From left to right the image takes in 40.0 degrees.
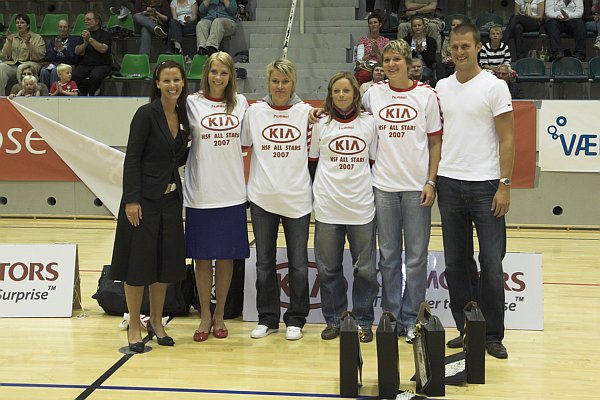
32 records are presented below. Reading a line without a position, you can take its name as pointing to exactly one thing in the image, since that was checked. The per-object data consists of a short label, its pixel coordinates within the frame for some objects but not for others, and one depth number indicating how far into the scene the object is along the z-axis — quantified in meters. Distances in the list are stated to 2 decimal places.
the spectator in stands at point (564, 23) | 11.21
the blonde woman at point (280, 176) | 4.84
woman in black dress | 4.64
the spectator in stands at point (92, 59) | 11.29
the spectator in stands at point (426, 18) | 11.20
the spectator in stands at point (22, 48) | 11.52
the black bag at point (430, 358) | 3.92
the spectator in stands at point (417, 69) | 8.78
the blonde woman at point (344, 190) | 4.73
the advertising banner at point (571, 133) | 8.93
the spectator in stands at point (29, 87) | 10.02
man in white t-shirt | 4.44
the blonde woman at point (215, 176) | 4.86
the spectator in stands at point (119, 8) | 12.32
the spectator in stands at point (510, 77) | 9.82
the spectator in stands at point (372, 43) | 10.73
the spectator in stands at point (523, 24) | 11.41
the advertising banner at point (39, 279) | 5.63
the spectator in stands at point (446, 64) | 10.64
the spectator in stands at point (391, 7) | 12.20
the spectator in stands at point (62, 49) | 11.48
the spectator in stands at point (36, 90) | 10.22
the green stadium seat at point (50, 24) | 12.73
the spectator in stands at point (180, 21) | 11.91
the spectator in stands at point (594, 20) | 11.50
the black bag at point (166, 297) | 5.55
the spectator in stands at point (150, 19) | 11.98
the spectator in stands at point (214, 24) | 11.49
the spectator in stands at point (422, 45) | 10.79
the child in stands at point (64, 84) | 10.30
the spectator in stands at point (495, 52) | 10.37
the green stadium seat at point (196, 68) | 11.22
